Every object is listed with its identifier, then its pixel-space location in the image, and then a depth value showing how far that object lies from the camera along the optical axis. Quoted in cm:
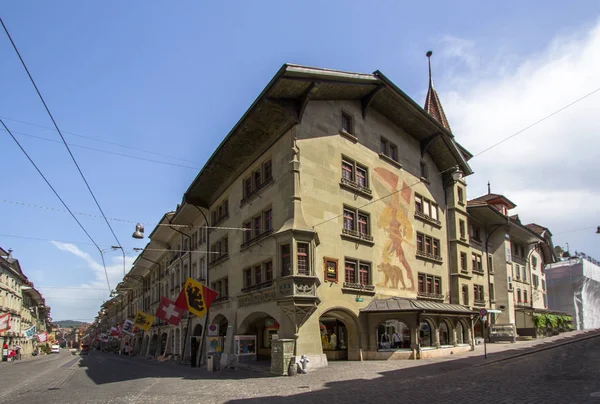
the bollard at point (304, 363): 2158
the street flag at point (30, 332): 5552
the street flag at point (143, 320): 4224
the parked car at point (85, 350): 8272
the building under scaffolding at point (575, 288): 6744
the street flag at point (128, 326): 5028
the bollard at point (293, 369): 2156
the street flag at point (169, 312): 3187
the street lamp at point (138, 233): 2422
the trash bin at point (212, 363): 2664
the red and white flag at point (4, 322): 4533
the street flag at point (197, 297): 2703
